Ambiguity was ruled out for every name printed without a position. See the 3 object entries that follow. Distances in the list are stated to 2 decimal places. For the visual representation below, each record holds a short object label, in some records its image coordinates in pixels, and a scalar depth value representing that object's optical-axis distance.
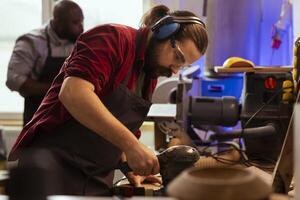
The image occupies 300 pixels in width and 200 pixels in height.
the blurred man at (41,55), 2.82
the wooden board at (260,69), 2.16
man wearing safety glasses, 1.42
